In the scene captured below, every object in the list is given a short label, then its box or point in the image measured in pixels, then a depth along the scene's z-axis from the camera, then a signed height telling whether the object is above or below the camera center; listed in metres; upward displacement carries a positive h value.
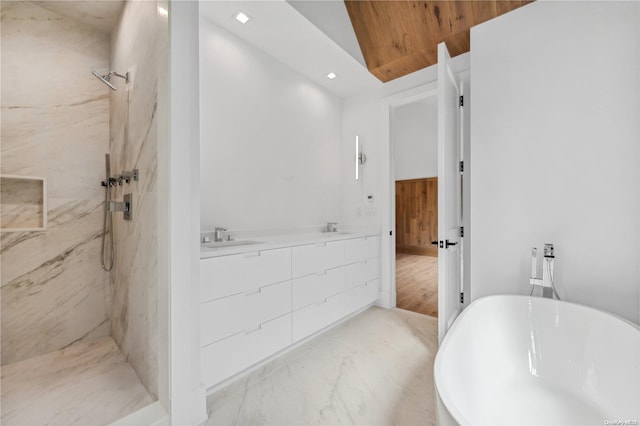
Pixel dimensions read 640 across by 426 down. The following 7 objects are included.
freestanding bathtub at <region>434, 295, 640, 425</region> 1.16 -0.81
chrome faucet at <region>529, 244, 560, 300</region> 1.69 -0.41
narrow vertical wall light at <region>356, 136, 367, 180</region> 3.17 +0.69
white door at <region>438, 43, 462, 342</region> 1.89 +0.16
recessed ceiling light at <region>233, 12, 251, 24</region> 2.02 +1.56
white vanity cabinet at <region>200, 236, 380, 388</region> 1.48 -0.62
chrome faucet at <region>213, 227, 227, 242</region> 2.04 -0.17
